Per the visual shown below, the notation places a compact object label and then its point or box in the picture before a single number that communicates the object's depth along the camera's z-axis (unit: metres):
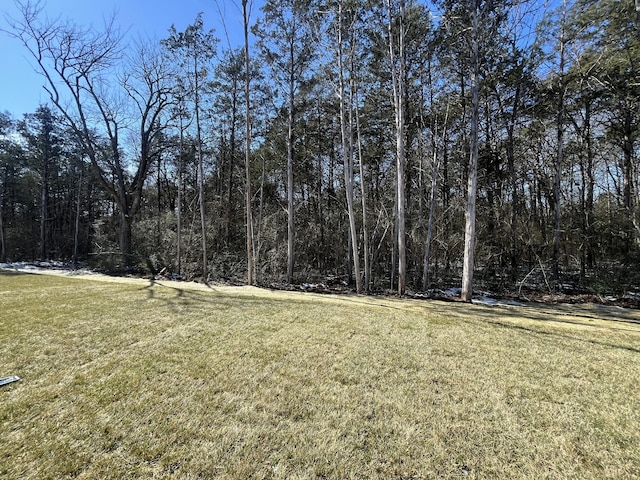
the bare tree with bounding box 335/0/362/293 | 8.82
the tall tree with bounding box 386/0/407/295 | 8.07
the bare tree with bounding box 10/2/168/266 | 12.99
